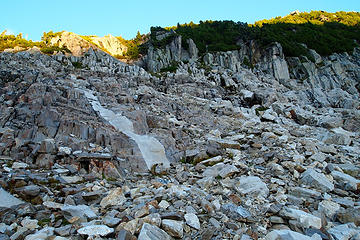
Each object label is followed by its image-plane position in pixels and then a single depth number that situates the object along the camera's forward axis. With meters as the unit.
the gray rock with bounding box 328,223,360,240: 4.51
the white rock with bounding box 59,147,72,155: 7.77
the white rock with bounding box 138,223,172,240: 3.96
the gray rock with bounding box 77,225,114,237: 3.97
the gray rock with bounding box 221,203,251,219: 4.95
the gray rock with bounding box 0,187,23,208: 4.99
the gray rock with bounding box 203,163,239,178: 7.37
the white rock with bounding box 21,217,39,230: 4.32
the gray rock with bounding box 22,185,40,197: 5.45
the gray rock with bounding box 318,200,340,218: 5.41
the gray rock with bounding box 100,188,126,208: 5.30
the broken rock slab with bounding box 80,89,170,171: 8.89
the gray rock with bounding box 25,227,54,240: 3.89
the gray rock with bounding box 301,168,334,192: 6.53
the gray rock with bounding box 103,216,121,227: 4.31
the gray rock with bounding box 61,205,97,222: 4.65
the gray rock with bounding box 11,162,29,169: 6.89
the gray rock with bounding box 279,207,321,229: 4.71
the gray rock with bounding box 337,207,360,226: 5.09
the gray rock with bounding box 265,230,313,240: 4.13
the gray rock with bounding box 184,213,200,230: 4.51
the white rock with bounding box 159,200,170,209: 5.10
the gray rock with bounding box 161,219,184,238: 4.24
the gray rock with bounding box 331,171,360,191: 6.66
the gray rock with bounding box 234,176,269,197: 6.15
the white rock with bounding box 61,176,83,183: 6.47
